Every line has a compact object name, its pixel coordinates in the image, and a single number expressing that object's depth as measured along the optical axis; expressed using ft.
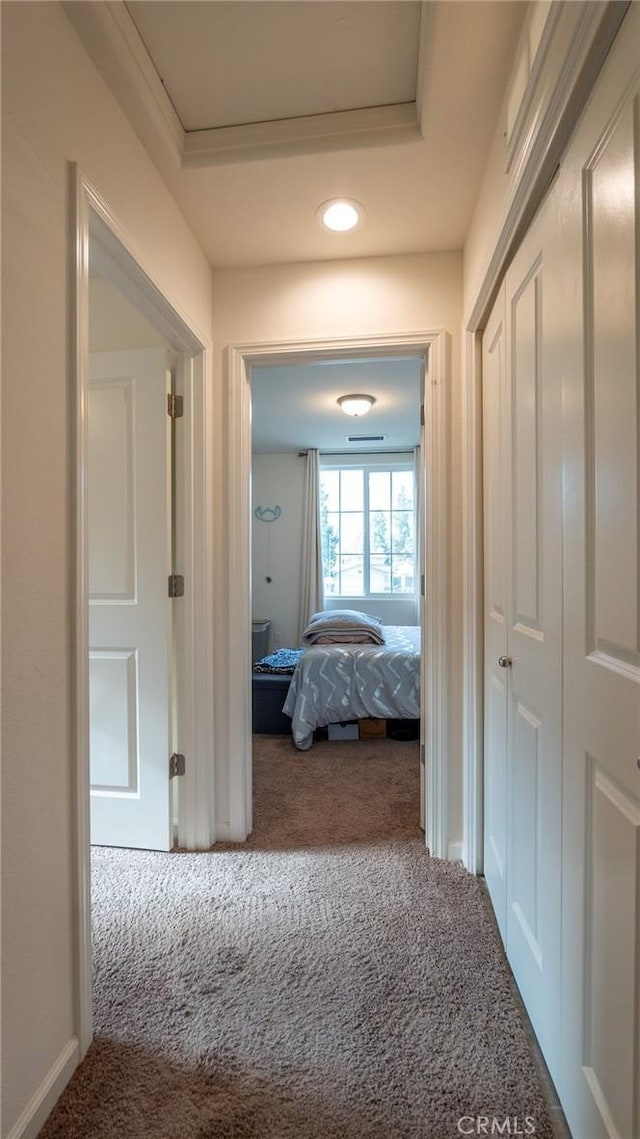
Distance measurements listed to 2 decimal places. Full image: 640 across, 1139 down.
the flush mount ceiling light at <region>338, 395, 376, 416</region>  12.77
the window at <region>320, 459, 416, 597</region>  18.86
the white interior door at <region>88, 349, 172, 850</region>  6.34
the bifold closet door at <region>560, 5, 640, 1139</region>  2.37
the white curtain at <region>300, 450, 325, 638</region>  18.44
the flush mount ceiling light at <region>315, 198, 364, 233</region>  5.50
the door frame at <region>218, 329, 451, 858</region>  6.24
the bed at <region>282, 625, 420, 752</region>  10.50
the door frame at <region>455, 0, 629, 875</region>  2.66
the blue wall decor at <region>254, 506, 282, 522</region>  19.11
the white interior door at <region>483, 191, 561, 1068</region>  3.42
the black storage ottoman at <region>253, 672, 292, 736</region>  11.12
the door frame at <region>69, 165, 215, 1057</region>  3.62
